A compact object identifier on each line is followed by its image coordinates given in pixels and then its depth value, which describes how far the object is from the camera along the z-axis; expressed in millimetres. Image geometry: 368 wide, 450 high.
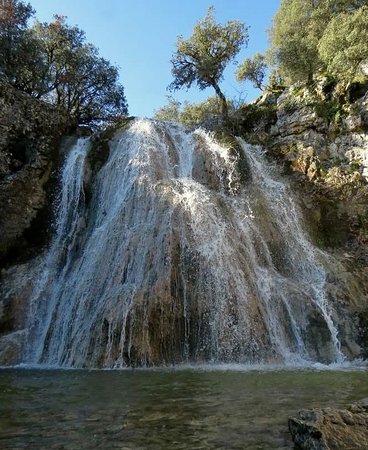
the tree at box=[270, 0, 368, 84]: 26391
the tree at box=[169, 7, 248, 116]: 33844
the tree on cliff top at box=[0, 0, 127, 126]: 27781
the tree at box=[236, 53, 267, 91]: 38219
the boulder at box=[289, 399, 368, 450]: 4602
